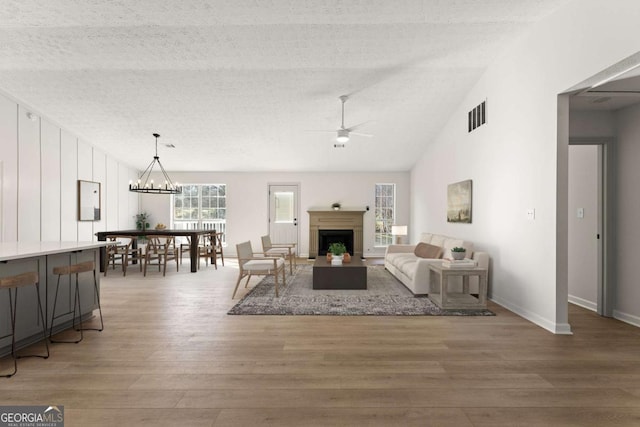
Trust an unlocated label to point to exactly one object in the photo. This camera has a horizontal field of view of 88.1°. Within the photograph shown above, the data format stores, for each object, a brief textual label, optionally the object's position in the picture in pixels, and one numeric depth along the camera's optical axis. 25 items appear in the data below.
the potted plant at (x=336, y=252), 5.51
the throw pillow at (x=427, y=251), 5.71
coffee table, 5.25
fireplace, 9.23
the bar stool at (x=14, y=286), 2.48
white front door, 9.59
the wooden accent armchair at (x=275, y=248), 6.38
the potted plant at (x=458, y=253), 4.43
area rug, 3.99
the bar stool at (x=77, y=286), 3.05
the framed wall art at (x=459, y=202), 5.44
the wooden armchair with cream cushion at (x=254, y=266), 4.76
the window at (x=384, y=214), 9.57
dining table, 6.80
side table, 4.14
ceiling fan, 5.40
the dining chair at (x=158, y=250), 6.57
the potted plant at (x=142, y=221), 9.41
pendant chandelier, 6.29
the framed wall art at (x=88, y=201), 7.38
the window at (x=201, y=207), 9.68
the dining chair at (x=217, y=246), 7.73
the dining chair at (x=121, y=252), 6.63
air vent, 5.00
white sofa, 4.74
